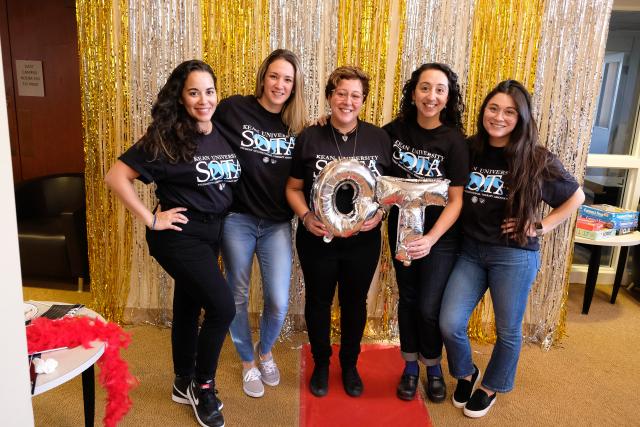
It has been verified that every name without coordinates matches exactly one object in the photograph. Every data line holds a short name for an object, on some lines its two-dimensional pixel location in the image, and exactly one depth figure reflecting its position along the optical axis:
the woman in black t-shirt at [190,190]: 1.91
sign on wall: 4.21
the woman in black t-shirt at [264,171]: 2.13
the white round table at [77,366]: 1.57
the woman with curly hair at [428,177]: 2.09
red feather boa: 1.73
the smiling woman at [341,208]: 2.08
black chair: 3.48
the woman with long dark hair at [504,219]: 2.02
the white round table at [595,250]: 3.36
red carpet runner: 2.26
